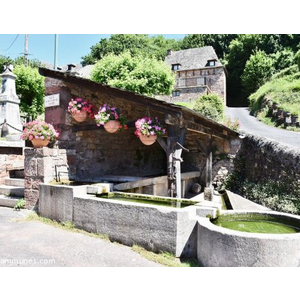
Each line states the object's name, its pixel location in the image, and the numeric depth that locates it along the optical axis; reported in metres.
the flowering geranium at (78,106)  5.67
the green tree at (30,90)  18.89
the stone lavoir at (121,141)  5.18
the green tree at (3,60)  25.75
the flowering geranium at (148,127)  4.98
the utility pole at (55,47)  9.13
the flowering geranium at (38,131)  5.17
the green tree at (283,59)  28.33
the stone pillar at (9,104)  9.95
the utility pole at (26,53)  19.91
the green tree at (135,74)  15.32
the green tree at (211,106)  15.30
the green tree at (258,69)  28.28
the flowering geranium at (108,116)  5.25
